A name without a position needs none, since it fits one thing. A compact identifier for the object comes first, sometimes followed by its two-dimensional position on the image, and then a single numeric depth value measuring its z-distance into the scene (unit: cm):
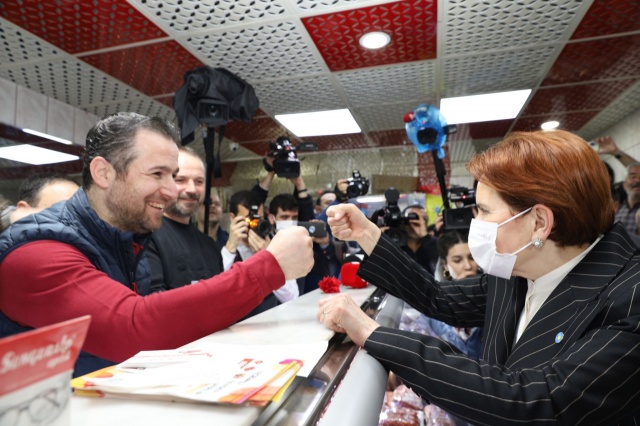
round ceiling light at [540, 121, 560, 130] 499
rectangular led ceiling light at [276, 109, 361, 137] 434
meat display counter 55
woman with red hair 85
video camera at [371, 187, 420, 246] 260
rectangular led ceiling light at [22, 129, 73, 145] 373
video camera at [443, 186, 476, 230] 237
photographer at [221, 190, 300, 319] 223
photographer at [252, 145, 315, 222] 317
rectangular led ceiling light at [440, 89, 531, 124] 399
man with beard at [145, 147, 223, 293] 196
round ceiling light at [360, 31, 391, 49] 274
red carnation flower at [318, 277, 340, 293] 182
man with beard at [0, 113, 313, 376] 100
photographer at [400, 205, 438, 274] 312
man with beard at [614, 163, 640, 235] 360
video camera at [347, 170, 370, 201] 300
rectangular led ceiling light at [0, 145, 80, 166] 461
